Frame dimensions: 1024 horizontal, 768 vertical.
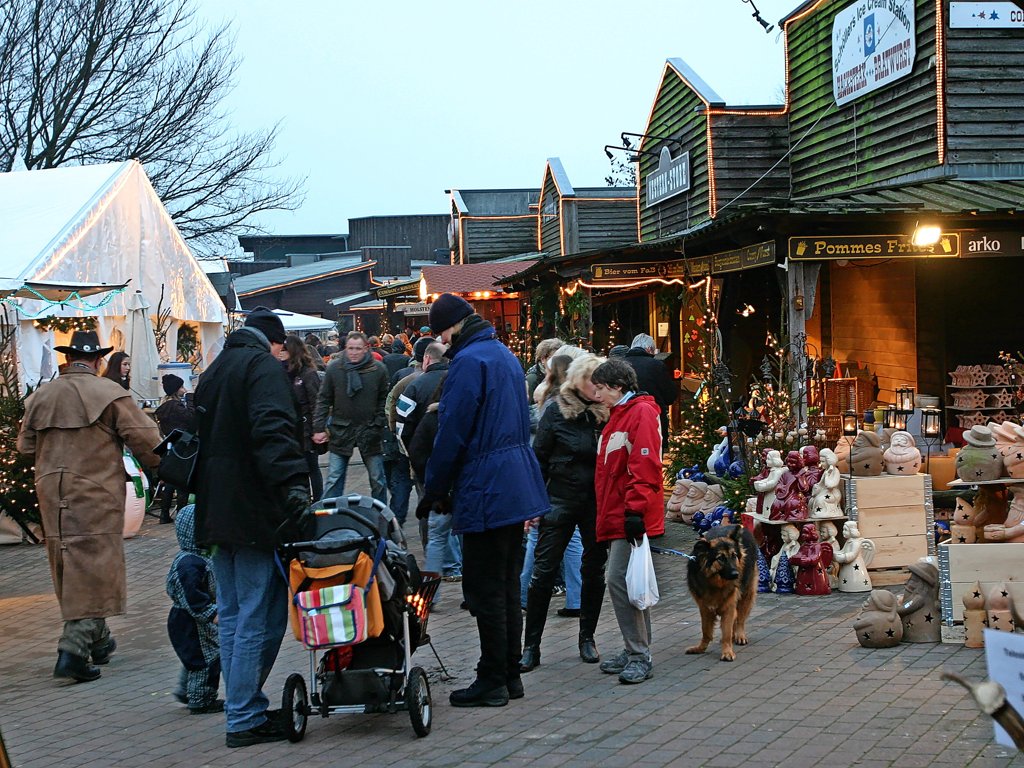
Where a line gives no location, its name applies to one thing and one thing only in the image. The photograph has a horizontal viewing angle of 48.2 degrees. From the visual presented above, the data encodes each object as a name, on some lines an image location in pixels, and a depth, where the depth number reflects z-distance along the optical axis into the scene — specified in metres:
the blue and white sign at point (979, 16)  13.59
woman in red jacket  6.08
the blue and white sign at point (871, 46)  14.33
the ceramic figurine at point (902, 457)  8.33
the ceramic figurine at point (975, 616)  6.35
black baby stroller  5.11
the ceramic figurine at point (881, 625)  6.58
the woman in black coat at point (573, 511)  6.65
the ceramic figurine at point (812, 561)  8.05
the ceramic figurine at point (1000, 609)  6.16
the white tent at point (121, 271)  14.31
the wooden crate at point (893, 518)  8.25
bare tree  28.39
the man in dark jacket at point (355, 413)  10.38
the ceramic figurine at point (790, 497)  8.14
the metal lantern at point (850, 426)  9.73
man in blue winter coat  5.66
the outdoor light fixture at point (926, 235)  10.63
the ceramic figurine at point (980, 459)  7.21
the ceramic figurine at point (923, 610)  6.66
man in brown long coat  6.83
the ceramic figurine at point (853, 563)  8.05
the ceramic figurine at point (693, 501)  10.95
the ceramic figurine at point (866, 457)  8.26
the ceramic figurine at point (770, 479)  8.41
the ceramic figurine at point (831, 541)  8.09
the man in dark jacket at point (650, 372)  9.75
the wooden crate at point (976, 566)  6.46
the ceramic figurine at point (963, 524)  7.55
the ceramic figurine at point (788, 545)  8.10
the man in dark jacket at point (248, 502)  5.32
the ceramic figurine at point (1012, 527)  6.98
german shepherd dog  6.45
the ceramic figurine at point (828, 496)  8.09
